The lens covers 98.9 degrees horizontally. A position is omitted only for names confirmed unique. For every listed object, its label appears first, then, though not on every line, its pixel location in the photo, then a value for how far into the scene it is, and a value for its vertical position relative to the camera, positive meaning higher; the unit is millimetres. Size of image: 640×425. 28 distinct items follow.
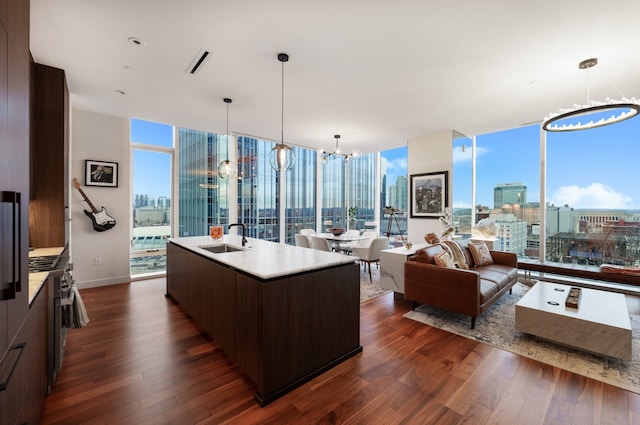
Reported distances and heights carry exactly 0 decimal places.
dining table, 5200 -537
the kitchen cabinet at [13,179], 1050 +135
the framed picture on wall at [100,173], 4430 +610
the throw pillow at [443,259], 3379 -604
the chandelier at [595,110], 2572 +1025
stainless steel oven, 1977 -728
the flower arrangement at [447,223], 4762 -210
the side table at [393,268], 3947 -845
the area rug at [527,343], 2262 -1319
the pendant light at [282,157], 3189 +638
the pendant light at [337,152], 5385 +1153
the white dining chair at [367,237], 5719 -566
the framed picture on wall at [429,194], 5535 +361
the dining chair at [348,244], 5469 -698
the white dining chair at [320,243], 5102 -615
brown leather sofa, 3021 -887
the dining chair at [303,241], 5423 -605
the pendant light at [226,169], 4098 +624
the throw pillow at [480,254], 4164 -656
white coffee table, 2367 -1023
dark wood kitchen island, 1926 -805
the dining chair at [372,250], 5117 -743
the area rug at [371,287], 4220 -1286
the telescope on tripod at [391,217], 6746 -154
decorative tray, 2801 -931
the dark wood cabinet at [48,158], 2955 +570
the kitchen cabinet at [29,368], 1133 -784
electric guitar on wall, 4445 -134
